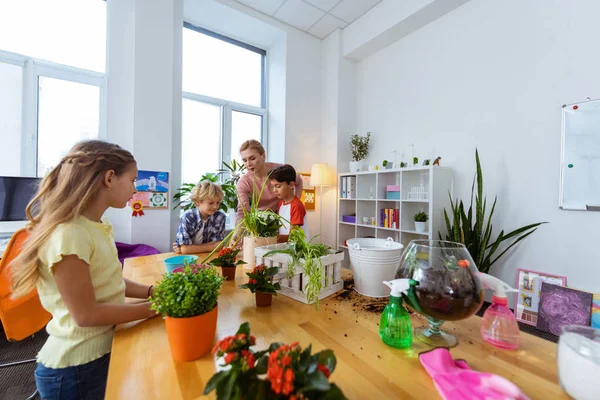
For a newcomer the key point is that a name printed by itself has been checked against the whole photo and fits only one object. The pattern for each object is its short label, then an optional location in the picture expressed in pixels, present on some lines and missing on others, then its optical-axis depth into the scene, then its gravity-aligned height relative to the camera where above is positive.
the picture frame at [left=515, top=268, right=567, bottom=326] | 2.27 -0.79
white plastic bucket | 1.02 -0.27
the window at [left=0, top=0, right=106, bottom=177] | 2.73 +1.25
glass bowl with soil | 0.69 -0.23
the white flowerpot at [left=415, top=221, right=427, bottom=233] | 2.94 -0.29
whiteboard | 2.11 +0.39
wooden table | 0.56 -0.40
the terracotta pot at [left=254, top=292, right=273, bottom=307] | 0.95 -0.37
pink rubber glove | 0.51 -0.38
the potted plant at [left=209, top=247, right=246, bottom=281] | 1.23 -0.30
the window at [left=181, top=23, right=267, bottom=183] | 3.78 +1.50
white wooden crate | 1.01 -0.31
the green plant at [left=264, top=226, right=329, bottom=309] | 0.95 -0.23
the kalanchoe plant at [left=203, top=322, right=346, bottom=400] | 0.41 -0.29
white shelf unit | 2.86 -0.03
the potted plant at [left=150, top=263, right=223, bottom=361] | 0.64 -0.29
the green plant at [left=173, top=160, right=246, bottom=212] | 3.33 +0.06
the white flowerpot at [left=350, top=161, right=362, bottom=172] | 3.83 +0.48
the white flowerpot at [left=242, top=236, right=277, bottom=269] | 1.23 -0.23
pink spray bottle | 0.74 -0.35
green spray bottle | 0.71 -0.33
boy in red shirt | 1.63 +0.05
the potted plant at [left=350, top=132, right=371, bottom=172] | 3.89 +0.75
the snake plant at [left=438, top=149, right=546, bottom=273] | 2.43 -0.30
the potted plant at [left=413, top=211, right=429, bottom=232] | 2.94 -0.23
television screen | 2.24 -0.03
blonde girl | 0.74 -0.24
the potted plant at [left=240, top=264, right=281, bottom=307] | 0.93 -0.31
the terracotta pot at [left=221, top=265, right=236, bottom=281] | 1.24 -0.36
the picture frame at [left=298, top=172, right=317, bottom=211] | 4.29 +0.05
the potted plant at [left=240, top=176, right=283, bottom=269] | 1.24 -0.15
